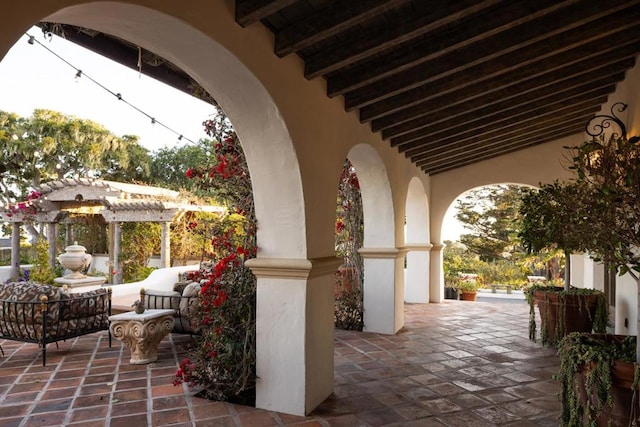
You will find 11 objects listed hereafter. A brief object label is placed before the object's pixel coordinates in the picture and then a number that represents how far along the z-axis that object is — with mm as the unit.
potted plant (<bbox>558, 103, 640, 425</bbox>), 2643
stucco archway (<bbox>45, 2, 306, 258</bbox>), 2230
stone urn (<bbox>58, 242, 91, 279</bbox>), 8836
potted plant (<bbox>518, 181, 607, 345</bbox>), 3012
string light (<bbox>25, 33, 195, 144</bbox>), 3677
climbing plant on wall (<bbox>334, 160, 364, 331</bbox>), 6598
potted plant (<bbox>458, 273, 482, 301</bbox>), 11008
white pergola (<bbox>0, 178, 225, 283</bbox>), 10391
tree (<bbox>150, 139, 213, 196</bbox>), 19936
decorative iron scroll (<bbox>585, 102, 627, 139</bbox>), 4840
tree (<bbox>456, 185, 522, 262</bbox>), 14984
